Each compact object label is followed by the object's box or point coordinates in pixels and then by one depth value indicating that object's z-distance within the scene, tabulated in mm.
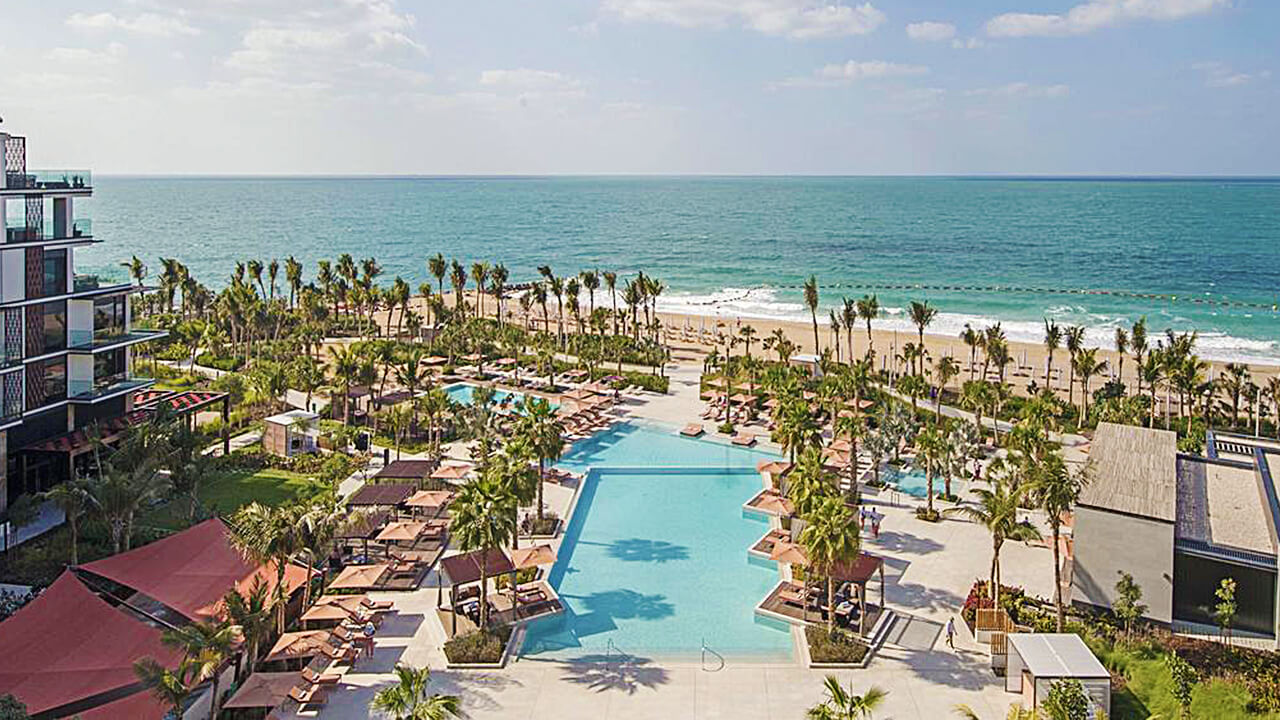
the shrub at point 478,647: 22969
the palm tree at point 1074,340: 48906
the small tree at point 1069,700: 18562
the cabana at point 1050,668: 19922
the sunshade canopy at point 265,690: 19828
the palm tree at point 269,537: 22203
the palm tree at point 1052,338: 50375
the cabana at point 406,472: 34656
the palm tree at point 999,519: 24109
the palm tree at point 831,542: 23703
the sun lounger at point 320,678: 21047
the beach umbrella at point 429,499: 31656
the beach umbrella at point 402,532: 28453
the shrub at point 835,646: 22938
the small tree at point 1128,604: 23469
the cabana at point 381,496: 31203
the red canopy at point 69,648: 18422
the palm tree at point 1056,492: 23672
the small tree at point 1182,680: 19889
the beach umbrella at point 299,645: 21750
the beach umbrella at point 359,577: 25672
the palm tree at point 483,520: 23719
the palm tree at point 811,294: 58531
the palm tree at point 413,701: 16969
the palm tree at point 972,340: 53469
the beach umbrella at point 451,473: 34500
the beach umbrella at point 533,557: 26750
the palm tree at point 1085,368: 45750
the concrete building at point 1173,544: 23641
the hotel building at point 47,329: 29547
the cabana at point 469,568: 24875
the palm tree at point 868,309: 55375
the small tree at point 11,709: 15992
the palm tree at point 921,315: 53812
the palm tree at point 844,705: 16359
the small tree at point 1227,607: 22484
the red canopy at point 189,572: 22438
